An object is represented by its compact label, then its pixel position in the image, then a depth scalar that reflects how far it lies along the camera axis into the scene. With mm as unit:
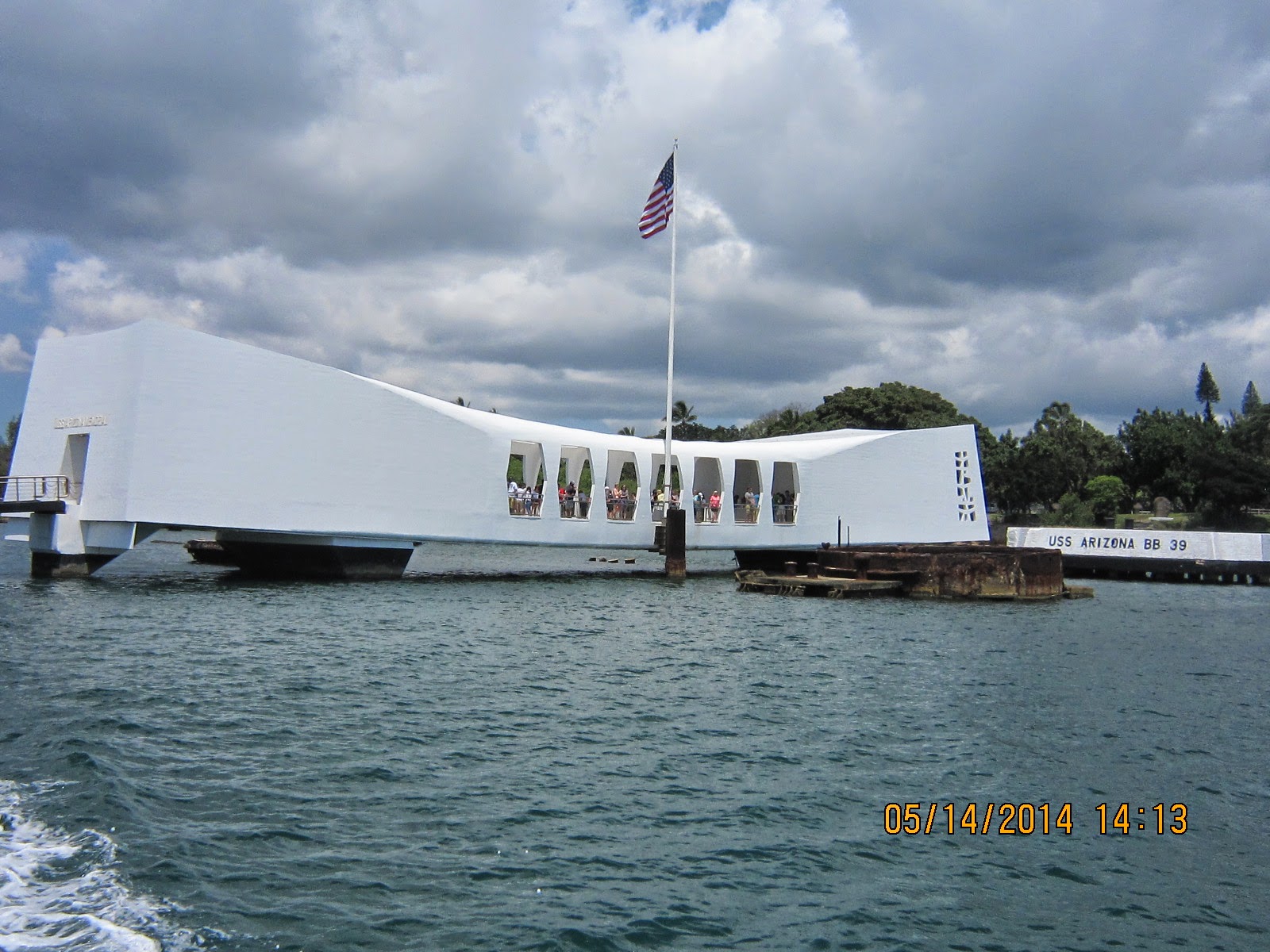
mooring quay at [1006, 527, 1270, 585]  33969
